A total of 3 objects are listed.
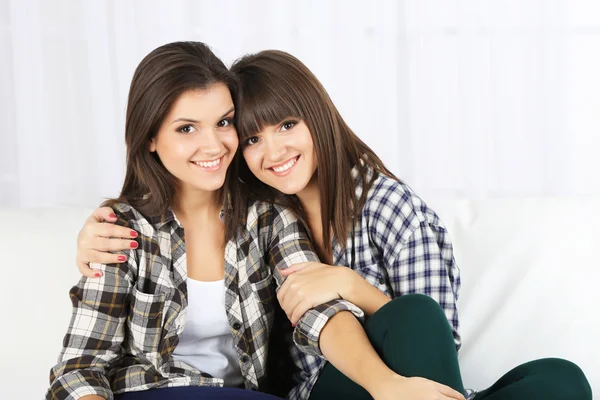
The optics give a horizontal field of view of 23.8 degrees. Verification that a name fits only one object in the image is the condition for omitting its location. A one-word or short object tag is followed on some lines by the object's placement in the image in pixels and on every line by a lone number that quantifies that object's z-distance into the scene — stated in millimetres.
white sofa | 2393
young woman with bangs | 2090
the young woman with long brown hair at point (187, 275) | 2122
